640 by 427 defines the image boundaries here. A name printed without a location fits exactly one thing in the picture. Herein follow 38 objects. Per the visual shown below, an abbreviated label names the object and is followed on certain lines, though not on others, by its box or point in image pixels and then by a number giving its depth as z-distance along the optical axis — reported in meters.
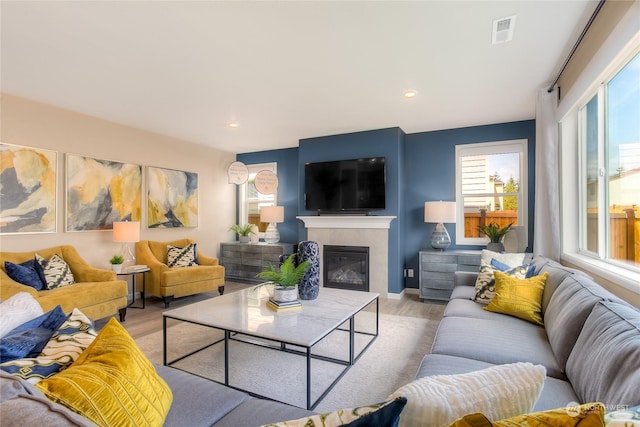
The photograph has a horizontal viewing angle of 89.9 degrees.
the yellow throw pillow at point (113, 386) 0.81
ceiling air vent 2.13
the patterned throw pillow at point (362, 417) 0.58
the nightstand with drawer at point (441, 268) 4.12
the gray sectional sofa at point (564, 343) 1.05
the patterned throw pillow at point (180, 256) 4.59
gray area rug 2.09
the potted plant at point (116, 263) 3.97
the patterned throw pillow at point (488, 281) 2.49
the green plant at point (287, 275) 2.46
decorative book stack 2.38
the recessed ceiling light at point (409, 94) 3.28
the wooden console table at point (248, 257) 5.51
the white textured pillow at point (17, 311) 1.22
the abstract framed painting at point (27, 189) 3.36
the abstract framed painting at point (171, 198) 4.87
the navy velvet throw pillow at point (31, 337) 1.05
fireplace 4.81
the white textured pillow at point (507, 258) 2.92
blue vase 2.65
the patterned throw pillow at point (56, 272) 3.31
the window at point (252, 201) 6.37
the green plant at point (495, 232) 4.12
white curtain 3.02
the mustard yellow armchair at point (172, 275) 4.11
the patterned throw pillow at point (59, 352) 0.92
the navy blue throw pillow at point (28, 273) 3.08
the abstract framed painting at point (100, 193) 3.93
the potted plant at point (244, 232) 6.05
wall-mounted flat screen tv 4.70
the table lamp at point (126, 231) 4.03
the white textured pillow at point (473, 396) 0.67
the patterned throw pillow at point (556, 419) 0.54
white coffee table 1.94
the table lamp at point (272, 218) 5.72
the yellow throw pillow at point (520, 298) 2.18
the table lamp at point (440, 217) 4.33
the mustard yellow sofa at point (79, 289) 2.91
